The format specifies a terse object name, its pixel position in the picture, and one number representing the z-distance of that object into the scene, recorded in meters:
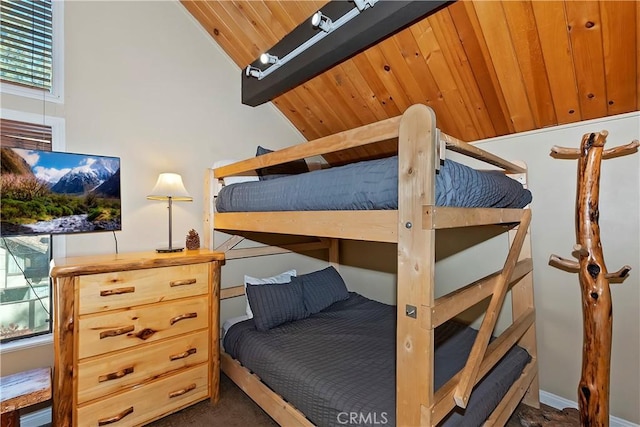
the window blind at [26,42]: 1.79
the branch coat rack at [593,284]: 1.63
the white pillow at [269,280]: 2.54
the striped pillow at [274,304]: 2.19
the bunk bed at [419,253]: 1.05
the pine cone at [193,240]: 2.28
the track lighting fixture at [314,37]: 1.72
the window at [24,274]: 1.78
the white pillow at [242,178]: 2.41
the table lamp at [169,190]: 2.09
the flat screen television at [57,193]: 1.74
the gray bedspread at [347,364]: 1.38
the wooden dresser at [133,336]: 1.54
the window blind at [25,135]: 1.75
